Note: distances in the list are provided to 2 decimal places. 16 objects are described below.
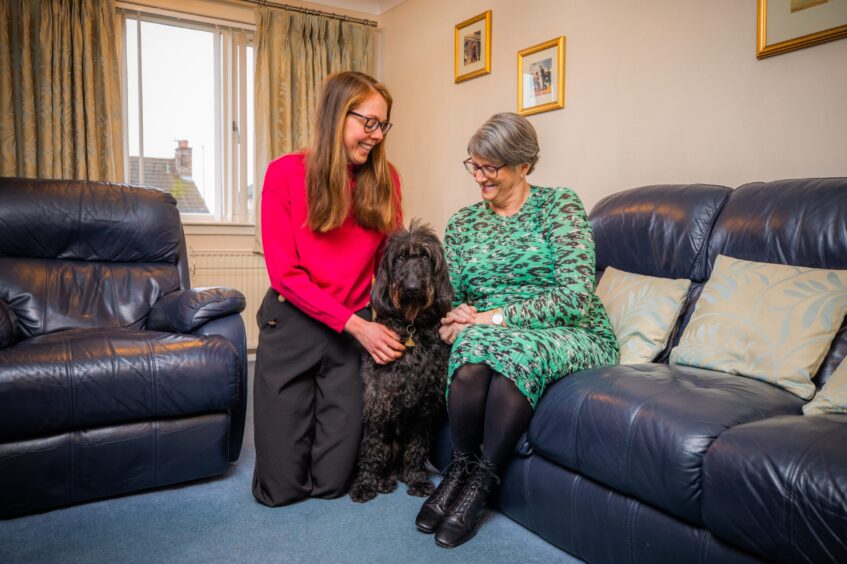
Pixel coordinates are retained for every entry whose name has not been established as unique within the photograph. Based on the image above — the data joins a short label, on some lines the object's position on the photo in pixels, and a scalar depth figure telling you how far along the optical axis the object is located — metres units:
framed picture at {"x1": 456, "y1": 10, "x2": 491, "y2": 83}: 3.63
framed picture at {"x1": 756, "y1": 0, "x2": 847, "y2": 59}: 2.00
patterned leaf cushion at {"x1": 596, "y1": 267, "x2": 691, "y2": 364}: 1.96
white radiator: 4.28
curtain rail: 4.30
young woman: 1.87
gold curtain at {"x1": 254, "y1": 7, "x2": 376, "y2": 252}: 4.32
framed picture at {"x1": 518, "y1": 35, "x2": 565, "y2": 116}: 3.12
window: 4.21
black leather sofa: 1.07
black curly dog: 1.84
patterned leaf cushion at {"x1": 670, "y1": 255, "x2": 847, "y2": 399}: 1.57
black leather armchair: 1.81
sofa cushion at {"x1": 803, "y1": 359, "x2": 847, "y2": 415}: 1.37
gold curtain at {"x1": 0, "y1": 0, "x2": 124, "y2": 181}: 3.61
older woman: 1.65
